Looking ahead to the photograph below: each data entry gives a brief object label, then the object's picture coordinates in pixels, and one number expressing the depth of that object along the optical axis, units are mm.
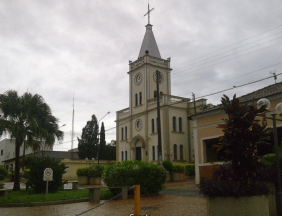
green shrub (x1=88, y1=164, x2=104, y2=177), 25594
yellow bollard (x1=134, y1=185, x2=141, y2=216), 7633
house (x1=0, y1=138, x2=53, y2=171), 66125
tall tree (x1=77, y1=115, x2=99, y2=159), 52469
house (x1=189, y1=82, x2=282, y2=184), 17344
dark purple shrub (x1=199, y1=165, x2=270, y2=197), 7180
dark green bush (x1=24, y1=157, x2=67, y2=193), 15719
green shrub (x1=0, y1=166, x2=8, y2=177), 28734
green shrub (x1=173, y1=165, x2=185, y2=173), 25461
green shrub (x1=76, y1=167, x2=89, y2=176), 25992
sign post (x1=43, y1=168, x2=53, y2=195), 14604
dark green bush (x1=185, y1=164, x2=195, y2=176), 28938
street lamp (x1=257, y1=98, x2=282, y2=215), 7818
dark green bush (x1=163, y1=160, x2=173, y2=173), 25022
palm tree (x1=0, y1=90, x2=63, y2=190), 17500
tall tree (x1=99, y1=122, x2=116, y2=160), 51375
